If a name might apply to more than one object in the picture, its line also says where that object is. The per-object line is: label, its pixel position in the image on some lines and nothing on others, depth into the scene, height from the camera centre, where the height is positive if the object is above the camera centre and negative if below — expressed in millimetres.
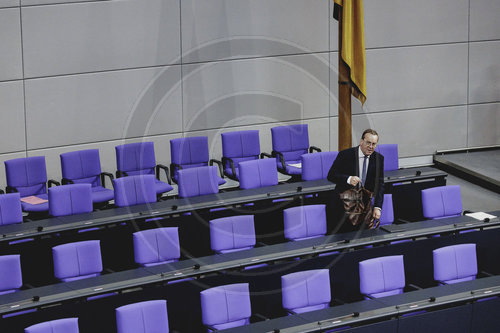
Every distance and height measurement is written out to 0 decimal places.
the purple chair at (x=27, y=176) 17391 -1352
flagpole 18672 -752
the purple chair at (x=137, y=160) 18594 -1287
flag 18031 +57
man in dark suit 14039 -1131
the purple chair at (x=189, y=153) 19109 -1253
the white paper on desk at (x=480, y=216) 15230 -1707
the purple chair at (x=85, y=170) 17781 -1339
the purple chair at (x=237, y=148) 19328 -1238
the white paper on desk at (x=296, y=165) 19244 -1446
